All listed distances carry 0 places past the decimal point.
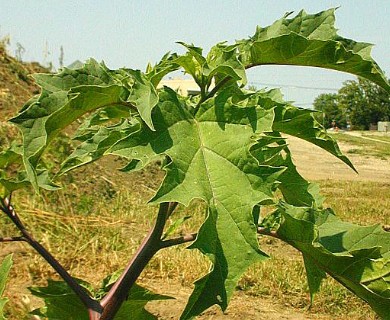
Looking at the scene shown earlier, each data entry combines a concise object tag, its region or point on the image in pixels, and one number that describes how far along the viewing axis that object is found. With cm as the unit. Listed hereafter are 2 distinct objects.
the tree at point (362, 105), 4680
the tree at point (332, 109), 5106
